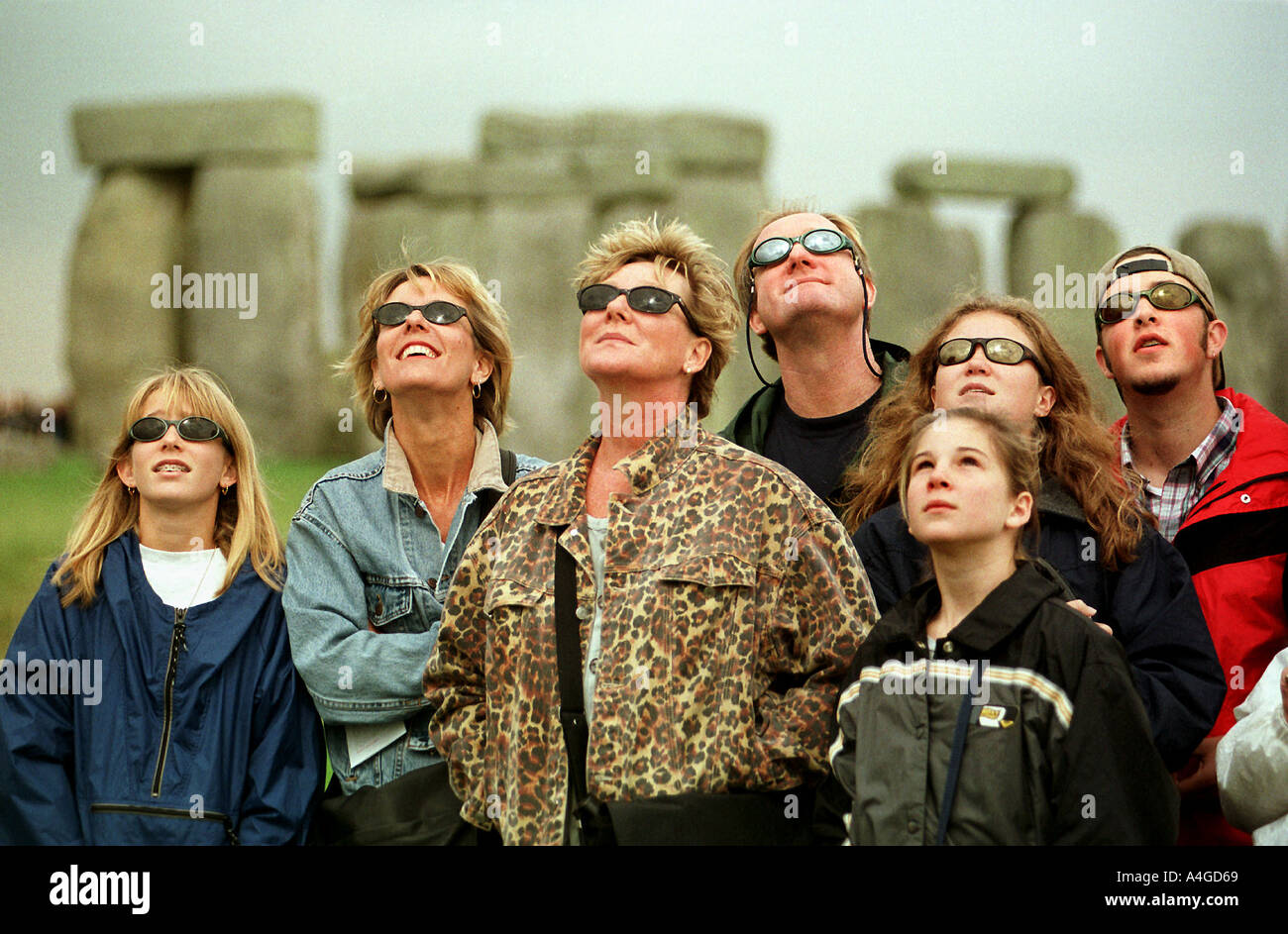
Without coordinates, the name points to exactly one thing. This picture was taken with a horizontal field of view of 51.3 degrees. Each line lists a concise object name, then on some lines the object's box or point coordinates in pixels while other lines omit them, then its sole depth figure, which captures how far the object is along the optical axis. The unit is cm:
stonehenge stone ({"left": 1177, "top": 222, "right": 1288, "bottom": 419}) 1011
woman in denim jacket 308
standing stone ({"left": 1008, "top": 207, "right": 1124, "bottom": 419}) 1014
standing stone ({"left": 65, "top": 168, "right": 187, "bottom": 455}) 978
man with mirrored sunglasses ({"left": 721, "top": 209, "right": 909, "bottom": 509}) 358
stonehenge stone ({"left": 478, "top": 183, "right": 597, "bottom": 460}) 948
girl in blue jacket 304
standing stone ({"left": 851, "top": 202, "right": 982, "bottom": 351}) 998
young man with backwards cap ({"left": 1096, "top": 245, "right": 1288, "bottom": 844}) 313
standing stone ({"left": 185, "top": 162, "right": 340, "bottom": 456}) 999
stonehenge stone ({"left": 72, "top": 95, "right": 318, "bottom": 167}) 987
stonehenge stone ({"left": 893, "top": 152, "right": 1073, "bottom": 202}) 1023
